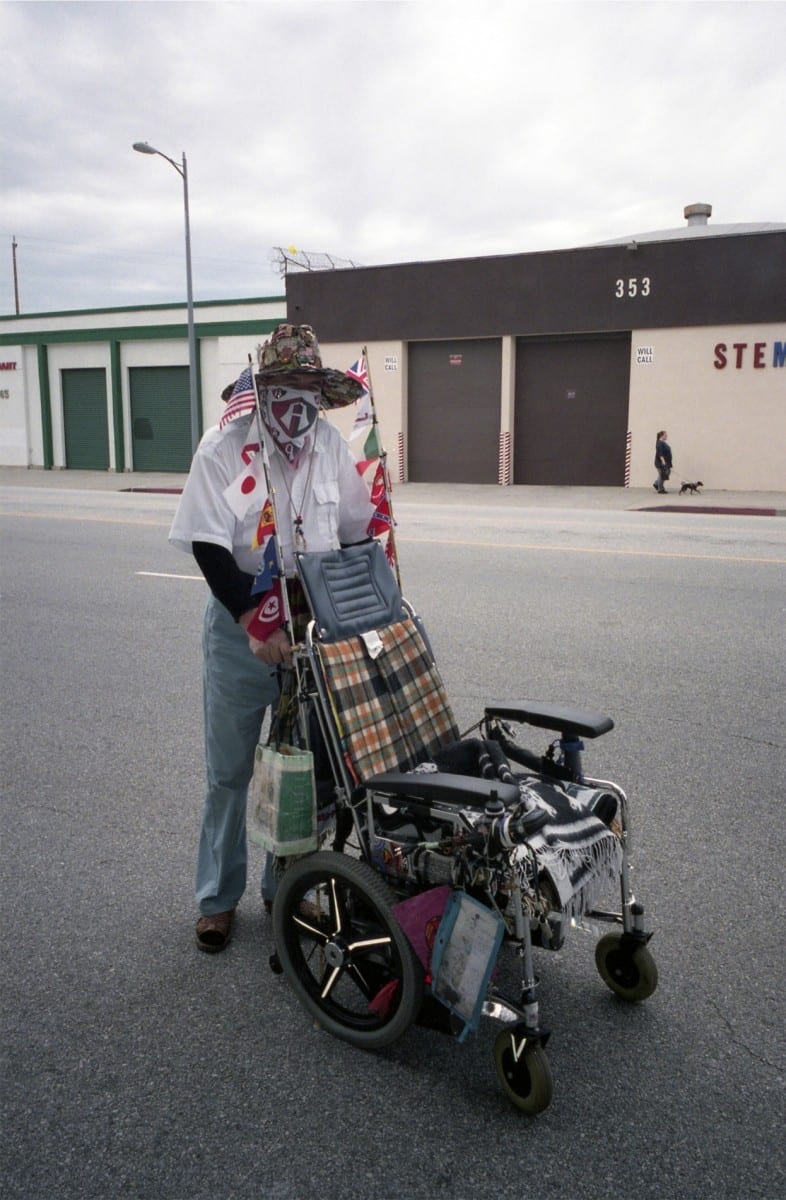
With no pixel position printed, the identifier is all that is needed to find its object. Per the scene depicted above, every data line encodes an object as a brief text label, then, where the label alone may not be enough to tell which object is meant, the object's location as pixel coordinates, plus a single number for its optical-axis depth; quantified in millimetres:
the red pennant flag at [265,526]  3035
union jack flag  3326
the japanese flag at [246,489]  3076
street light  26797
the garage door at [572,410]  26984
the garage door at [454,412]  28484
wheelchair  2562
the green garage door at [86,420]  36594
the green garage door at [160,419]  34688
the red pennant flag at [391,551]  3563
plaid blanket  2998
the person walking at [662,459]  24469
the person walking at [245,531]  3061
